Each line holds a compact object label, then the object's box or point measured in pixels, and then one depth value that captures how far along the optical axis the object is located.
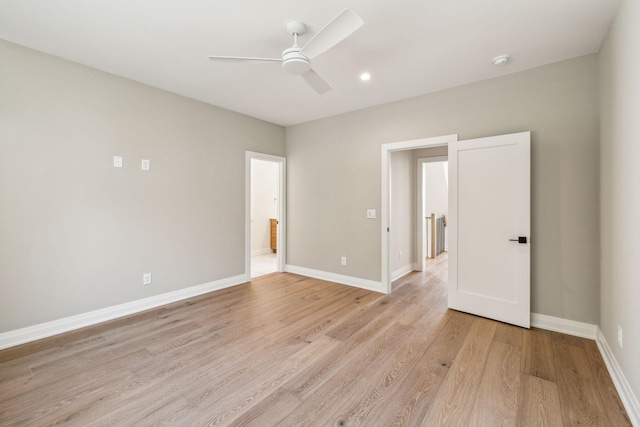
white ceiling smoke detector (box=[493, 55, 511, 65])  2.66
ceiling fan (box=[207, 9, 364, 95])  1.67
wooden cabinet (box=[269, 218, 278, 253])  7.37
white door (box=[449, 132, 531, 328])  2.82
